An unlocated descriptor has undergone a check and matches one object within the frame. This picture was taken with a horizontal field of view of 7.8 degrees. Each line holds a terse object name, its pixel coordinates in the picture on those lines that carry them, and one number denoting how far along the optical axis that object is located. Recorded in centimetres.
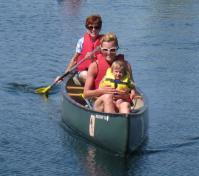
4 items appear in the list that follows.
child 1706
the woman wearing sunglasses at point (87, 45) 1961
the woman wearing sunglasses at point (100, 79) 1695
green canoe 1625
